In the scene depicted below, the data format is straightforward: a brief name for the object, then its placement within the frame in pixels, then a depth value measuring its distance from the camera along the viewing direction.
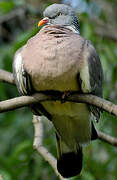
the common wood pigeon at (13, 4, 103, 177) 5.04
